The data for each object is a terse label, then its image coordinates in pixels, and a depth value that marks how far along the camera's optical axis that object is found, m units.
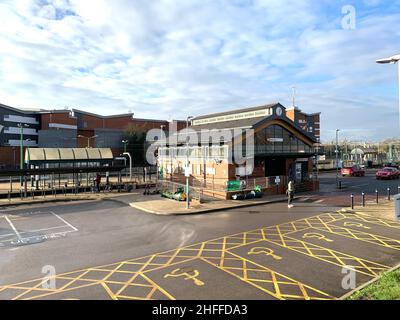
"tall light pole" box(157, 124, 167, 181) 38.66
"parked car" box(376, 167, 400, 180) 41.66
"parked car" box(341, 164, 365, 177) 48.22
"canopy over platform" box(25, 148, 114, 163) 30.16
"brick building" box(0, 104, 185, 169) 63.62
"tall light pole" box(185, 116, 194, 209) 20.45
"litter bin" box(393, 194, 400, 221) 14.69
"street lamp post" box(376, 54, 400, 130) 11.84
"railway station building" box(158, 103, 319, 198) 27.02
